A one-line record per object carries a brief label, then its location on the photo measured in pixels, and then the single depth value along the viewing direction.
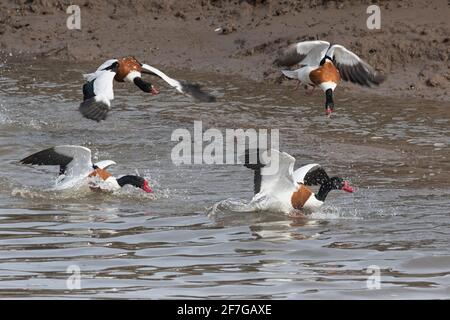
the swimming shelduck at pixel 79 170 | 10.57
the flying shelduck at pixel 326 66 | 11.73
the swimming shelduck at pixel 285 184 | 9.75
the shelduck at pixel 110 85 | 10.52
